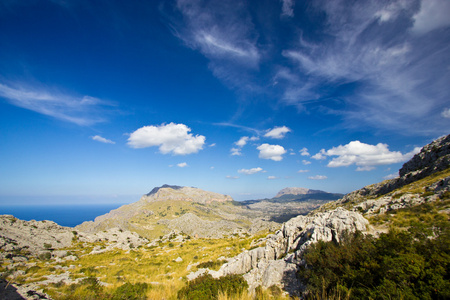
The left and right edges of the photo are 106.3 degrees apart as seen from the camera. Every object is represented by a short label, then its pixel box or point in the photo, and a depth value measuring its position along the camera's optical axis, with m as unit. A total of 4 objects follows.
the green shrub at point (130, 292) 10.11
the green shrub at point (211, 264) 20.97
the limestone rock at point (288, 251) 12.61
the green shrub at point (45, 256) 27.48
